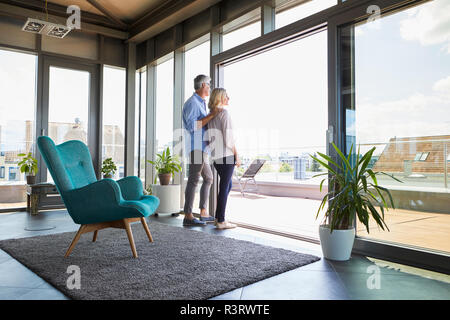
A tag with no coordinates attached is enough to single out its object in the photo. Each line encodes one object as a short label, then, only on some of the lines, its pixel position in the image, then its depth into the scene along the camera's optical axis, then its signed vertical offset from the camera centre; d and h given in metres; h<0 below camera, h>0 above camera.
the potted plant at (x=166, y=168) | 4.43 -0.03
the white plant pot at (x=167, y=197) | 4.39 -0.40
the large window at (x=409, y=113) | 2.27 +0.39
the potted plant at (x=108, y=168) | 5.50 -0.04
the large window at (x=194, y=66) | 4.57 +1.37
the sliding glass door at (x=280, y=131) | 5.30 +0.75
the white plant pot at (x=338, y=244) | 2.42 -0.55
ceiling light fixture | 3.94 +1.64
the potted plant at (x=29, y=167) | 4.73 -0.02
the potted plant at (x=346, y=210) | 2.39 -0.30
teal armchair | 2.39 -0.26
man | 3.71 +0.21
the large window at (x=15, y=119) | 4.86 +0.67
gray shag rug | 1.79 -0.64
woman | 3.55 +0.16
